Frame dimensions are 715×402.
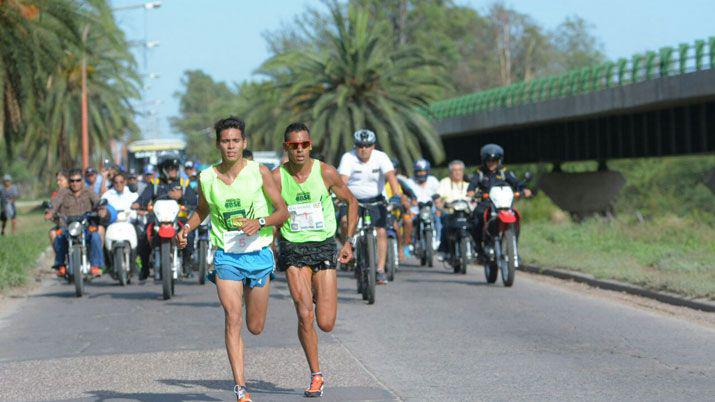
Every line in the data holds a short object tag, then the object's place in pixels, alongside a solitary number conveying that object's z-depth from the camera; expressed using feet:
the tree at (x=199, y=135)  550.77
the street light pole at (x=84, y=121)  154.10
